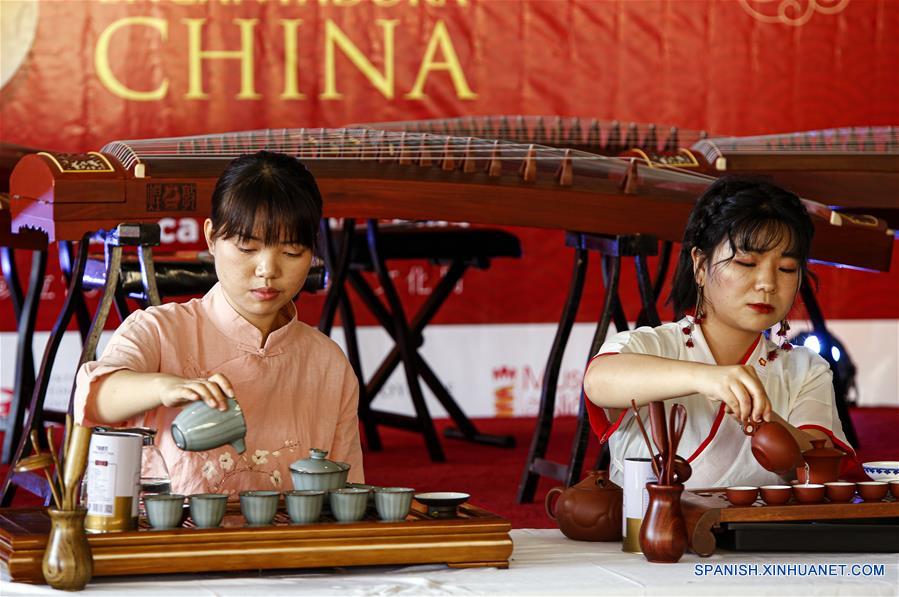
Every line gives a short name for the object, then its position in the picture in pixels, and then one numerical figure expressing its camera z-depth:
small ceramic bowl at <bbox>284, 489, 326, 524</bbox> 3.06
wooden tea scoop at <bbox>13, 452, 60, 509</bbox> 2.89
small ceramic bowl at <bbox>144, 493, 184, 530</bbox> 3.01
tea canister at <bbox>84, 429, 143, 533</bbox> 3.01
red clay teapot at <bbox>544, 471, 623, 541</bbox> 3.34
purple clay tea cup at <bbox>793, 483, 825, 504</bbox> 3.25
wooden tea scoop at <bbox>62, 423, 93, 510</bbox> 2.90
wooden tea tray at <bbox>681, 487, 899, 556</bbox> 3.16
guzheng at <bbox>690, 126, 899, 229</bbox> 5.81
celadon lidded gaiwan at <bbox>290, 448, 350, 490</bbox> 3.17
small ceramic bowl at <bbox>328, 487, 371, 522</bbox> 3.08
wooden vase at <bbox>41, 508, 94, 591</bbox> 2.87
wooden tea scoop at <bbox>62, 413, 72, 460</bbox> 2.95
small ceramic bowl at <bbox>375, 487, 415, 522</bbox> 3.10
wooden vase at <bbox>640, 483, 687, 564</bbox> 3.12
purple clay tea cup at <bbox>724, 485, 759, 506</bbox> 3.24
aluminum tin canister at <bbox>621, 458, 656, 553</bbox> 3.25
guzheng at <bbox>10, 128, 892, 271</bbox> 4.88
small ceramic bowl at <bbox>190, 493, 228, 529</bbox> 3.03
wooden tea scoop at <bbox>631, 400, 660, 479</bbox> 3.17
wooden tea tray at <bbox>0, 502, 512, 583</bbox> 2.95
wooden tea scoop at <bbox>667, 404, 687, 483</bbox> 3.16
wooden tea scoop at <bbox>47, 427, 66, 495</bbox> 2.91
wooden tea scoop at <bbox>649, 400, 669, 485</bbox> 3.16
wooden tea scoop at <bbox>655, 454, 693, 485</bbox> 3.18
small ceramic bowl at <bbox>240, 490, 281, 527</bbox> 3.05
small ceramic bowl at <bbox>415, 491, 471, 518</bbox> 3.15
